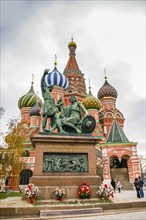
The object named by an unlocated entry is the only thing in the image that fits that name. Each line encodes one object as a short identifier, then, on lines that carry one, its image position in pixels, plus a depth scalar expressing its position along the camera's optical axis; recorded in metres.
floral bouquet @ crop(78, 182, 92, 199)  8.82
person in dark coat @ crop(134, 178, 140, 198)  12.03
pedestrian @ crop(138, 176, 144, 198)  12.51
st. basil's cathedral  27.47
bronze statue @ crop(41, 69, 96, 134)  11.12
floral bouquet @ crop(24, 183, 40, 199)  8.11
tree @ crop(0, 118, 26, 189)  20.34
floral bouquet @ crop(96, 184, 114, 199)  8.93
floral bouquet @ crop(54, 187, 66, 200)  8.47
